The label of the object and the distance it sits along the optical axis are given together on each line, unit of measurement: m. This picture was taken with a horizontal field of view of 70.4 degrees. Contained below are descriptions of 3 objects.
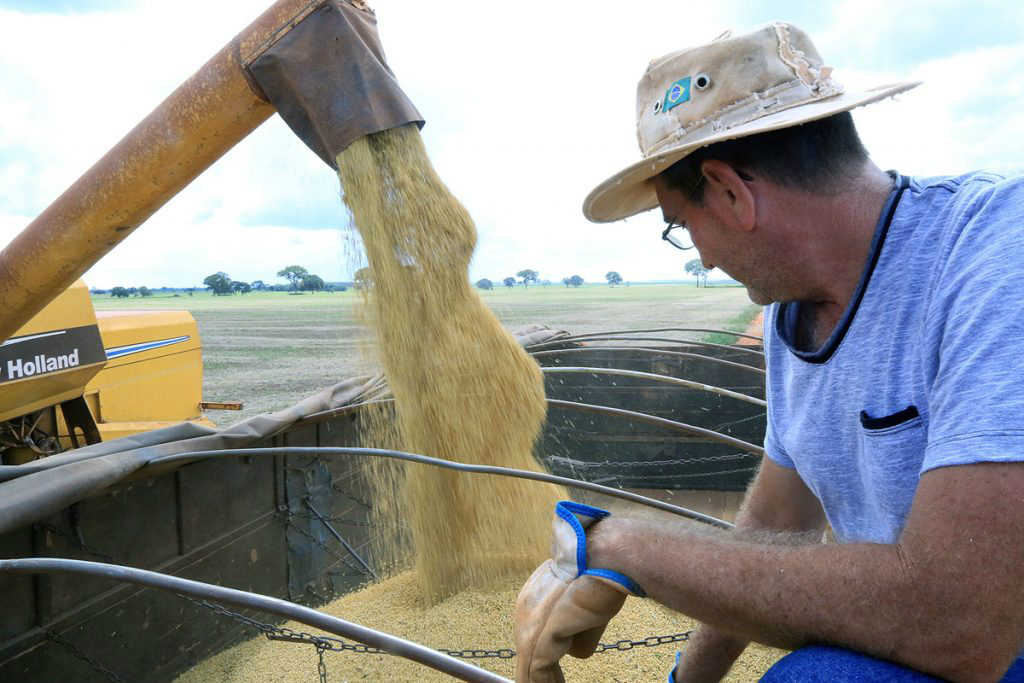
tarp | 2.07
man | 0.86
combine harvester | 1.99
